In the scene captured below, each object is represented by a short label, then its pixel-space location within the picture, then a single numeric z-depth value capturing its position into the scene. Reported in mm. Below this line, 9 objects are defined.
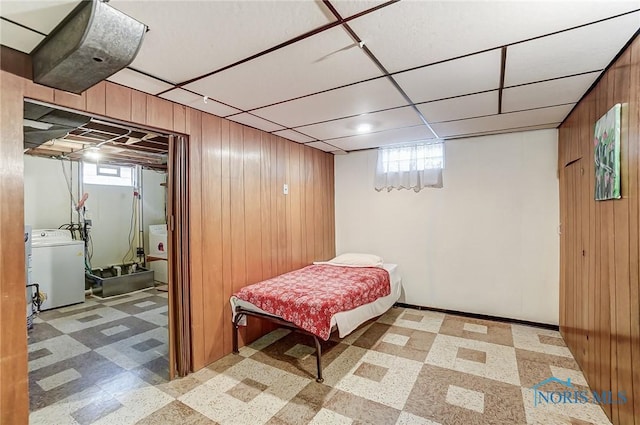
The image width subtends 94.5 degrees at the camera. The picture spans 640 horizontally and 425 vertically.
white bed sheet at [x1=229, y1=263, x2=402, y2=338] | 2760
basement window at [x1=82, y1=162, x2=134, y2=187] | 5570
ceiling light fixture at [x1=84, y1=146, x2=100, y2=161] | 4557
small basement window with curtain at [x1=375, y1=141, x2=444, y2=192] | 4191
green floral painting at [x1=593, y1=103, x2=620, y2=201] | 1859
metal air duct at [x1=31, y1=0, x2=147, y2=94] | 1339
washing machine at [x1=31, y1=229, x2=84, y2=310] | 4414
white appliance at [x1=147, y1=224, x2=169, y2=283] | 5812
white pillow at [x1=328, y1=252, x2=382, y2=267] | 4070
